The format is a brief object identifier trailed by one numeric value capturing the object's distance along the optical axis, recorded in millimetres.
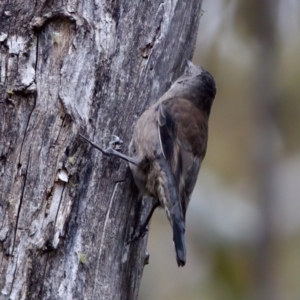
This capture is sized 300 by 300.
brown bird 6543
